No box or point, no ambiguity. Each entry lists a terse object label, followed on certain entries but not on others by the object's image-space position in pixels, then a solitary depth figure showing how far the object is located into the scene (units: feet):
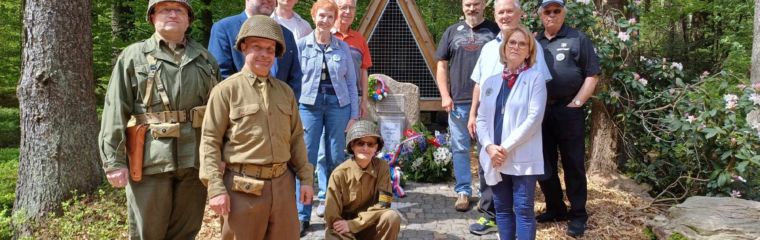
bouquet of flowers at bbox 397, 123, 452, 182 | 18.75
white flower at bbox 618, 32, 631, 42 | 15.03
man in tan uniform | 7.89
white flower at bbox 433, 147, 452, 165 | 18.74
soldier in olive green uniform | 8.44
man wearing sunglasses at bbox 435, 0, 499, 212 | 13.71
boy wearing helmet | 10.37
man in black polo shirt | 11.97
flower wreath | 20.88
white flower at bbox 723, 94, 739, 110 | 13.53
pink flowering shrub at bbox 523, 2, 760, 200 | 13.80
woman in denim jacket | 12.62
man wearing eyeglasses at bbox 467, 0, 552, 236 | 11.02
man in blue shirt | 10.96
